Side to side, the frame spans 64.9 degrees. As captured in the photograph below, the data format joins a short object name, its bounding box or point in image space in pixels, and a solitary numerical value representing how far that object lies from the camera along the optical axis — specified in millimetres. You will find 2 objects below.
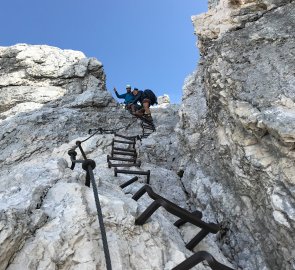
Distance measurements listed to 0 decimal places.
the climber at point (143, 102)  11950
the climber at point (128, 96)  13559
